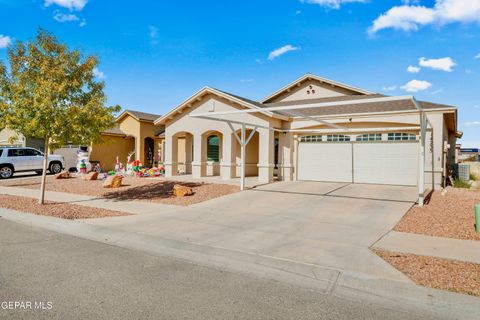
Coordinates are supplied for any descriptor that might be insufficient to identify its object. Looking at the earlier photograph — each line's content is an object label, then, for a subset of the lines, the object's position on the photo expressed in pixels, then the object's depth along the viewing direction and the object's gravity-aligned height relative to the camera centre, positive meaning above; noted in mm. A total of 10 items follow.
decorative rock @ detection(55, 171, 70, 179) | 19400 -1053
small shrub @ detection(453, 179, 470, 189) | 16141 -1204
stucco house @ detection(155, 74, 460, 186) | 15297 +957
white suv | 19797 -227
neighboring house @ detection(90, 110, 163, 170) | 25328 +1365
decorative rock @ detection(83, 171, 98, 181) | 18656 -1056
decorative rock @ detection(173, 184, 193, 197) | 13159 -1329
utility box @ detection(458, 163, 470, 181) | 18188 -620
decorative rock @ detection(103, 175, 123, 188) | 15902 -1184
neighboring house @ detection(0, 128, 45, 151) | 28878 +1297
